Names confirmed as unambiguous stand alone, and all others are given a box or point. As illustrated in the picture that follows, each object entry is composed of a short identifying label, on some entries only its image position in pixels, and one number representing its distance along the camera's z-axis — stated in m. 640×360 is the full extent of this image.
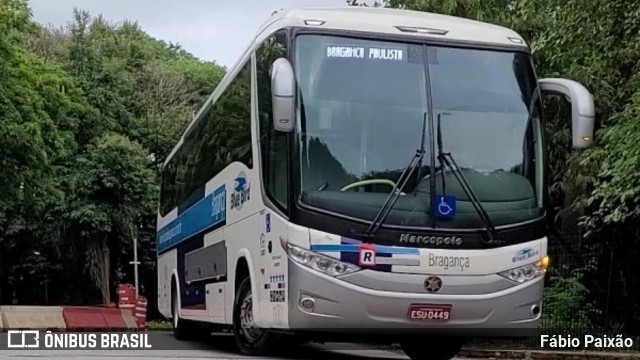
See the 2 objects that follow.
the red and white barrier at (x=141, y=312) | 28.44
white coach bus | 8.66
